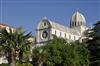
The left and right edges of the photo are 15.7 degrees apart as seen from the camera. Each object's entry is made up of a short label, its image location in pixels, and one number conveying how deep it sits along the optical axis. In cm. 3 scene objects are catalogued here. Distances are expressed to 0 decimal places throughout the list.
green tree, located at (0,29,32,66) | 4731
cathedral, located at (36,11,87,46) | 12019
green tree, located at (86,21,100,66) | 6309
